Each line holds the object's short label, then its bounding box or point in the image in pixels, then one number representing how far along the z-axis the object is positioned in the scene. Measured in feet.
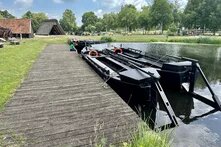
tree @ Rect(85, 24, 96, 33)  187.43
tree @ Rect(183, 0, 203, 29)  137.70
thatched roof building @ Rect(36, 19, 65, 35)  121.12
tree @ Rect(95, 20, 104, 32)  195.95
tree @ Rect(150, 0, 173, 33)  138.30
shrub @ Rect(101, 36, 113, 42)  91.39
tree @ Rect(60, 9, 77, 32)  195.95
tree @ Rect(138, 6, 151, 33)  147.45
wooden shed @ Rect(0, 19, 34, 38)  92.36
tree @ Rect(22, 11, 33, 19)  207.62
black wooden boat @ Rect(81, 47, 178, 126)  16.18
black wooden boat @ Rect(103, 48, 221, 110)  20.23
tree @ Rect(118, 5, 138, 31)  153.73
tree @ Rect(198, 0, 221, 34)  122.59
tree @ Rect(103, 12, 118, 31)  175.69
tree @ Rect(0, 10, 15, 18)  226.72
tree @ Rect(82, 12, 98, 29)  213.41
